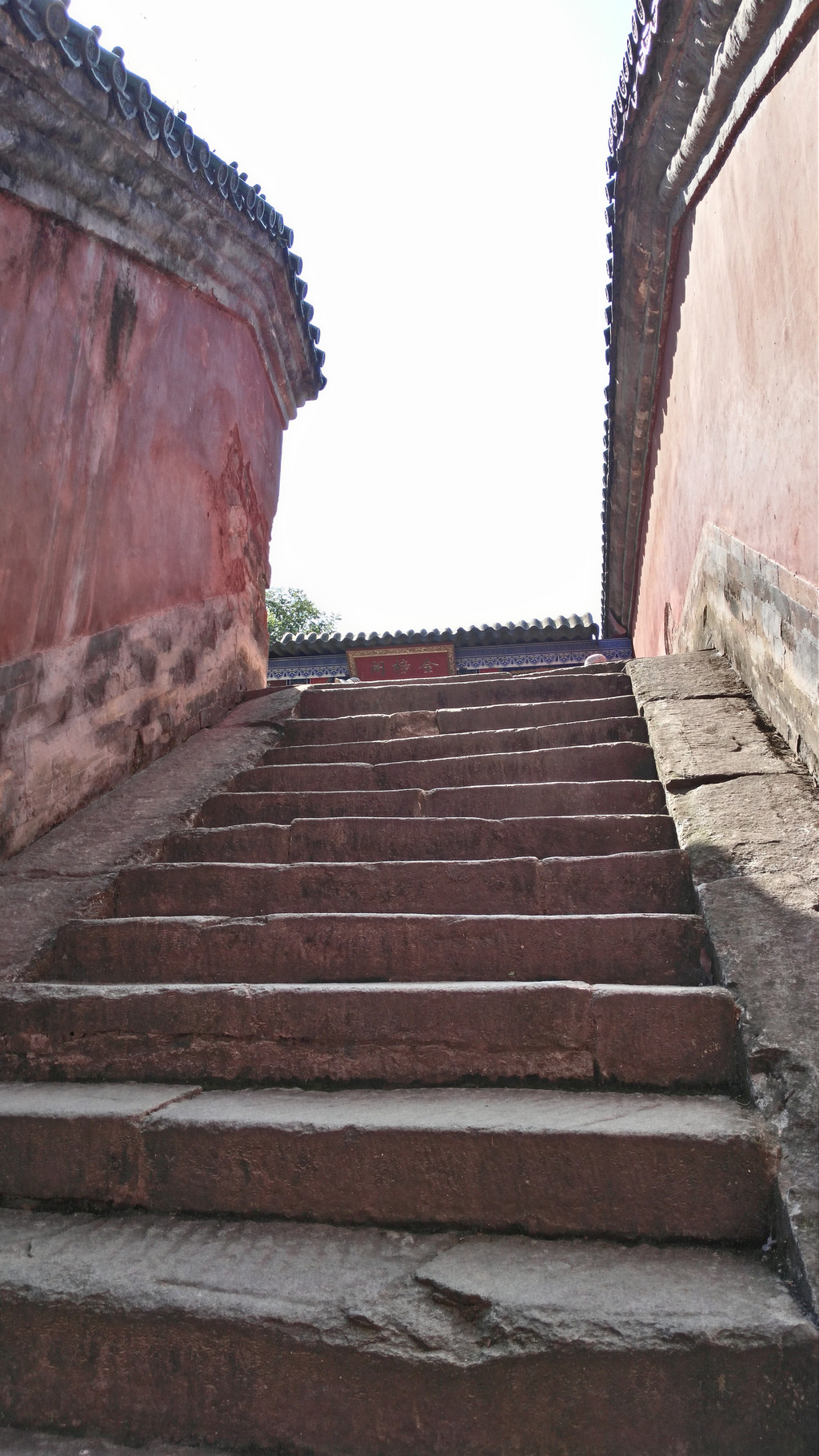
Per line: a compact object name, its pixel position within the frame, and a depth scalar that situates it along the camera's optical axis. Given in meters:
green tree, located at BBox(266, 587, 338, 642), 28.95
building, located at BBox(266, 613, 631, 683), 12.96
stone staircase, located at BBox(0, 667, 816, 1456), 1.51
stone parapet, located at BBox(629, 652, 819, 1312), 1.72
